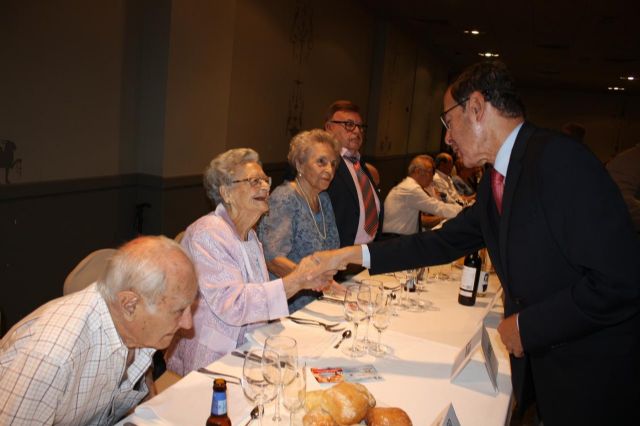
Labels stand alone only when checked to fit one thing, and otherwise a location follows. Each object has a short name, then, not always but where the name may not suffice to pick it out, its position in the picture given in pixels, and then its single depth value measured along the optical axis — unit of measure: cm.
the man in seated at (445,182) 682
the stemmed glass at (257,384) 140
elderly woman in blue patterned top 289
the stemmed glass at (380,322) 199
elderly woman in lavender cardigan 211
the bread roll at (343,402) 134
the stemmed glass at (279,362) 140
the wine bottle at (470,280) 270
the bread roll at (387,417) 133
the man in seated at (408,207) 520
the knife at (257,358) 140
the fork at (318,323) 217
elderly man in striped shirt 124
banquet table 150
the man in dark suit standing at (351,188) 375
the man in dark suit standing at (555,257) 158
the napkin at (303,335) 195
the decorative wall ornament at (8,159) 317
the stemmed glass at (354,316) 197
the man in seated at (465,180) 799
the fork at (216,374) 168
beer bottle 124
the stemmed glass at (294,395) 140
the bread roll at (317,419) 128
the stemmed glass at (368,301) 199
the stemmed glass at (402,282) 264
